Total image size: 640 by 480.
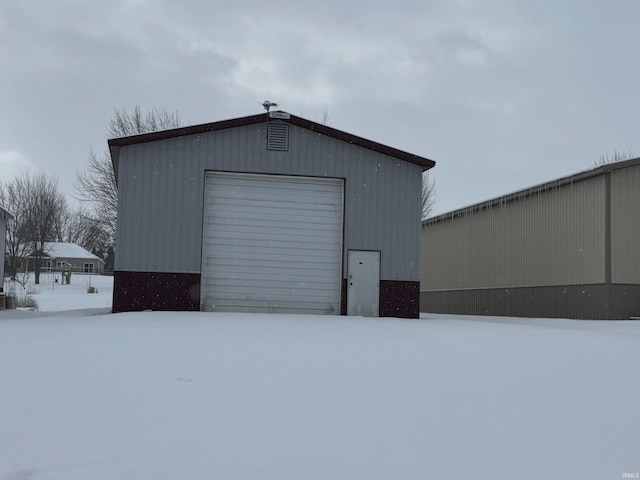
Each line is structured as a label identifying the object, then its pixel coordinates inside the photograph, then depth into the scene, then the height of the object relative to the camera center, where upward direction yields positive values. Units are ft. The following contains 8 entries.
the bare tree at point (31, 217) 176.76 +17.89
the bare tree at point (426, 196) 142.92 +21.82
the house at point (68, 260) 203.00 +5.89
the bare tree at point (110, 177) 119.14 +20.11
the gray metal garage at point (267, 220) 46.52 +5.02
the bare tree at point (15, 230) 167.09 +13.15
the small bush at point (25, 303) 76.93 -3.79
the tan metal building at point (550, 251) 50.85 +4.03
